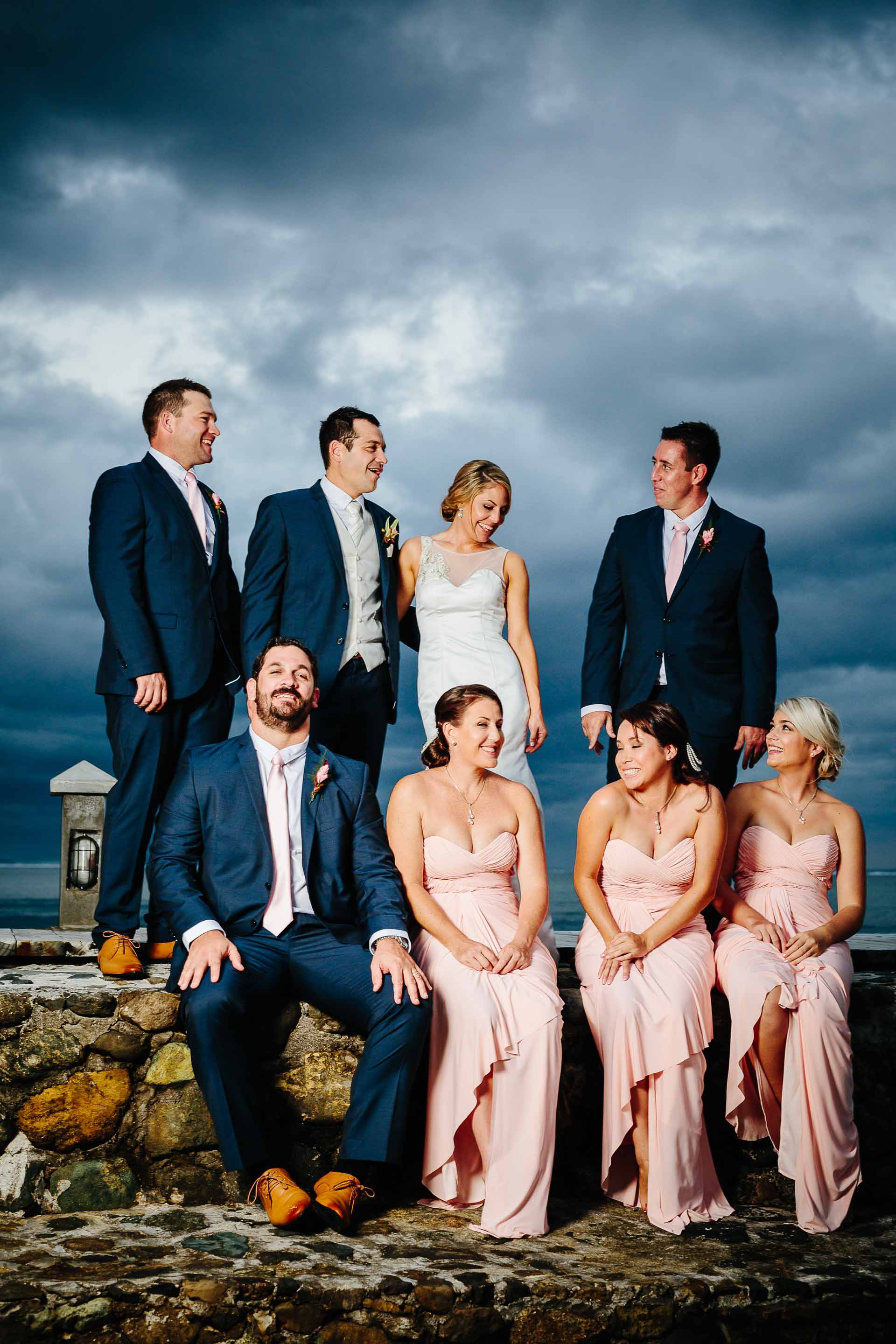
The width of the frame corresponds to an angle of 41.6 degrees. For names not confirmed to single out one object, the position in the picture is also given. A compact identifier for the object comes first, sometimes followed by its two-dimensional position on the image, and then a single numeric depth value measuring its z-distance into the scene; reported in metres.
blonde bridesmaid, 3.86
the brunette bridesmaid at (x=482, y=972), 3.63
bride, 4.96
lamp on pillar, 6.87
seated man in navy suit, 3.43
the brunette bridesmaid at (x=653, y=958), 3.76
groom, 4.70
